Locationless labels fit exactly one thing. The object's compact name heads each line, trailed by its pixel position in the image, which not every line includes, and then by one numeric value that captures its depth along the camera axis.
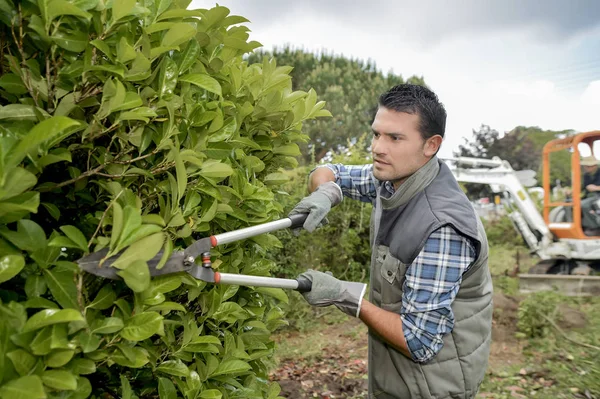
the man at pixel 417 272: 2.12
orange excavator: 8.14
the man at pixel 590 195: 8.86
